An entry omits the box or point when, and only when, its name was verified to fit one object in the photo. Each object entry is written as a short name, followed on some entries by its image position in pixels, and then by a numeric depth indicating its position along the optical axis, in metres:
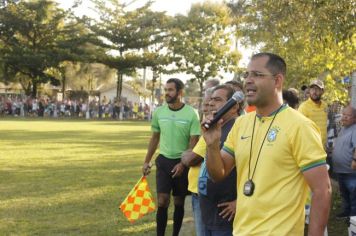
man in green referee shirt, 6.31
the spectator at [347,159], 7.45
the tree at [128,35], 46.69
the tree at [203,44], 42.72
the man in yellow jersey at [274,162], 2.75
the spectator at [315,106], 8.18
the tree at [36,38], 45.41
